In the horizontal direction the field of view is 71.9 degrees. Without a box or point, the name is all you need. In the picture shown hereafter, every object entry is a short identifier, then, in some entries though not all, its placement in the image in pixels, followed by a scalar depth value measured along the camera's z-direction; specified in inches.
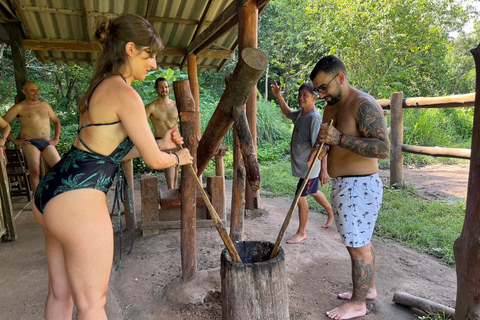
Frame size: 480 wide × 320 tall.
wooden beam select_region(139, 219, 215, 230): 159.3
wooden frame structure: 159.1
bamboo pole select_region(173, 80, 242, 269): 80.5
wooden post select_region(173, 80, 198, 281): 103.0
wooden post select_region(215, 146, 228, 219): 194.9
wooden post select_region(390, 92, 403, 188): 237.8
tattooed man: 89.0
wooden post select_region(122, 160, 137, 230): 167.8
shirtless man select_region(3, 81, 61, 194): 205.5
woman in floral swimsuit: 59.4
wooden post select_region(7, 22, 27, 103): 211.6
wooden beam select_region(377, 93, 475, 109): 179.5
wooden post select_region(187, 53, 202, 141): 259.1
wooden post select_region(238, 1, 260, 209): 135.1
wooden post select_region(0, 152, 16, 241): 154.4
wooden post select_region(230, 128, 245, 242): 108.0
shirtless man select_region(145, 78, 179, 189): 222.1
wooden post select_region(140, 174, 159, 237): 156.5
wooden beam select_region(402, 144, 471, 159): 178.9
